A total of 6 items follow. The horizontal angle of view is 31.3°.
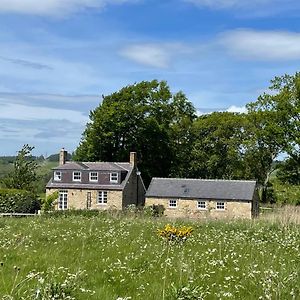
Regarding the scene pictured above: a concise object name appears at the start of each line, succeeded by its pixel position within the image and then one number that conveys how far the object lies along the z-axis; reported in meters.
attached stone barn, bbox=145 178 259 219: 53.88
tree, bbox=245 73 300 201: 64.31
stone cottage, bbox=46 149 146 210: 58.69
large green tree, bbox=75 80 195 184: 66.00
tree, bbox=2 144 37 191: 57.06
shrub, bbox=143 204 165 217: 52.30
